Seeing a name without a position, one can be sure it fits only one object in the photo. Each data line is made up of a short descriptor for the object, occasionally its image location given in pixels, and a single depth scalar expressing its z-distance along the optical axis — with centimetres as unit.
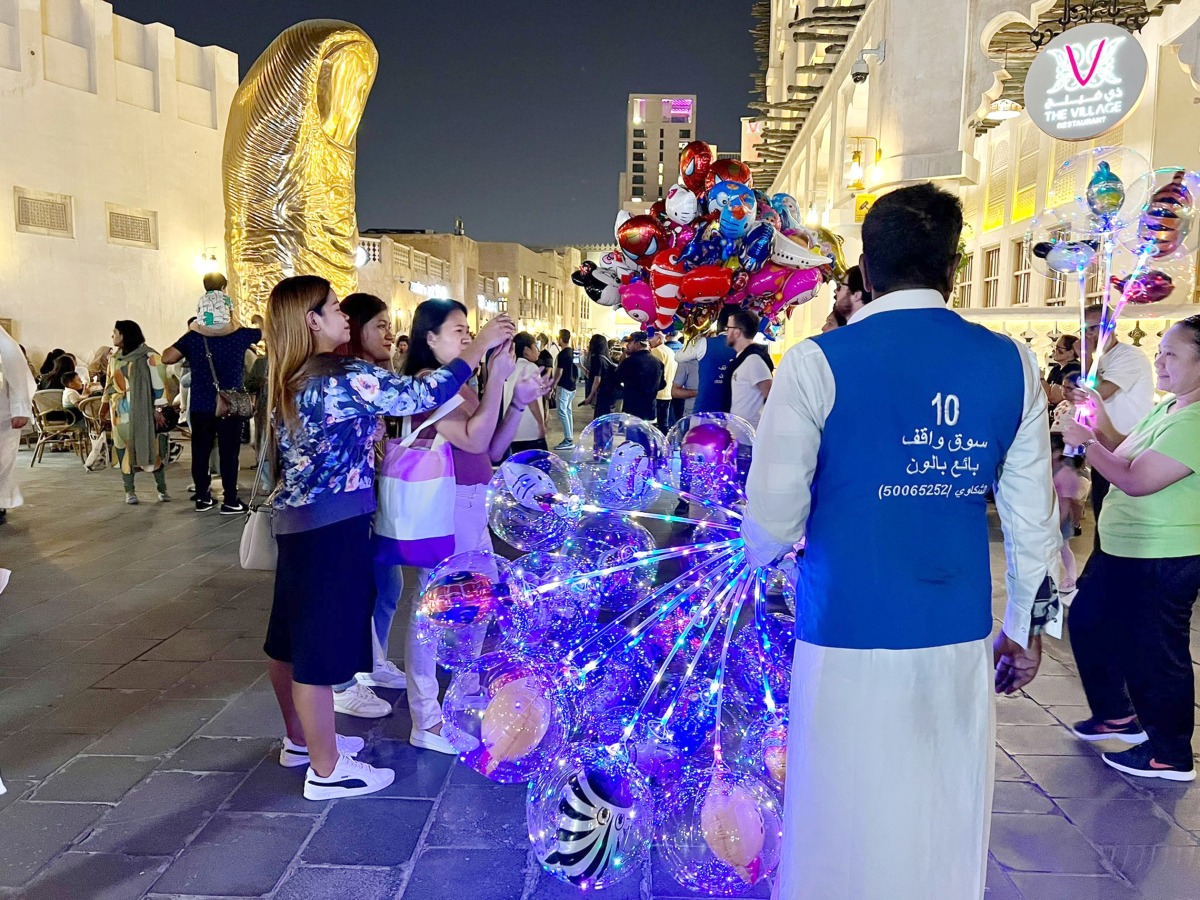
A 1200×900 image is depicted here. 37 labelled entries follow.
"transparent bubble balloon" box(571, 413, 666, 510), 274
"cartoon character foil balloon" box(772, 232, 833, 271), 474
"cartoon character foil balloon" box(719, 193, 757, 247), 446
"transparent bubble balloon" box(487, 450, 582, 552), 269
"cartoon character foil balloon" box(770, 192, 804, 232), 496
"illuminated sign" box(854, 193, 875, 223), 1101
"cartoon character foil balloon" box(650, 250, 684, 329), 474
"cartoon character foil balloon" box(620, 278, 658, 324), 505
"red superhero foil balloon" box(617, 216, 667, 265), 478
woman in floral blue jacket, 256
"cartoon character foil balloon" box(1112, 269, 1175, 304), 407
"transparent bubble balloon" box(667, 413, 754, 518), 278
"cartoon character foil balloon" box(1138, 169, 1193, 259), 394
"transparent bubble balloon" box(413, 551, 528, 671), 253
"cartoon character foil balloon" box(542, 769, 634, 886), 218
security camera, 1091
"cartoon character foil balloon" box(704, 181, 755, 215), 446
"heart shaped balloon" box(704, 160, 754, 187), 471
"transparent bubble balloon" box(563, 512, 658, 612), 267
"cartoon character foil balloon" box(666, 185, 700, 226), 456
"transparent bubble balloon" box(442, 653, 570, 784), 235
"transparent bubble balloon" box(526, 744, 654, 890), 219
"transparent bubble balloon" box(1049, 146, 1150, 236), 406
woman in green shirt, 287
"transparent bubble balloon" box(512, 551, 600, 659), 255
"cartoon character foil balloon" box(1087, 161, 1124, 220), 406
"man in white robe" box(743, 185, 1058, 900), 164
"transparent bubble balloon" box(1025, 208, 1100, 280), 423
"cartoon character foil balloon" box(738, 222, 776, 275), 462
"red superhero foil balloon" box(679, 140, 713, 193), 477
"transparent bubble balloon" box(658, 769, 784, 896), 217
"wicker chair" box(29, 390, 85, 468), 1069
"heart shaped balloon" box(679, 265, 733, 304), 468
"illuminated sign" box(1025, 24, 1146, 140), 700
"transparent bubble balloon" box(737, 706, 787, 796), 235
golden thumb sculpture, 1110
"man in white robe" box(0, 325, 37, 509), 588
